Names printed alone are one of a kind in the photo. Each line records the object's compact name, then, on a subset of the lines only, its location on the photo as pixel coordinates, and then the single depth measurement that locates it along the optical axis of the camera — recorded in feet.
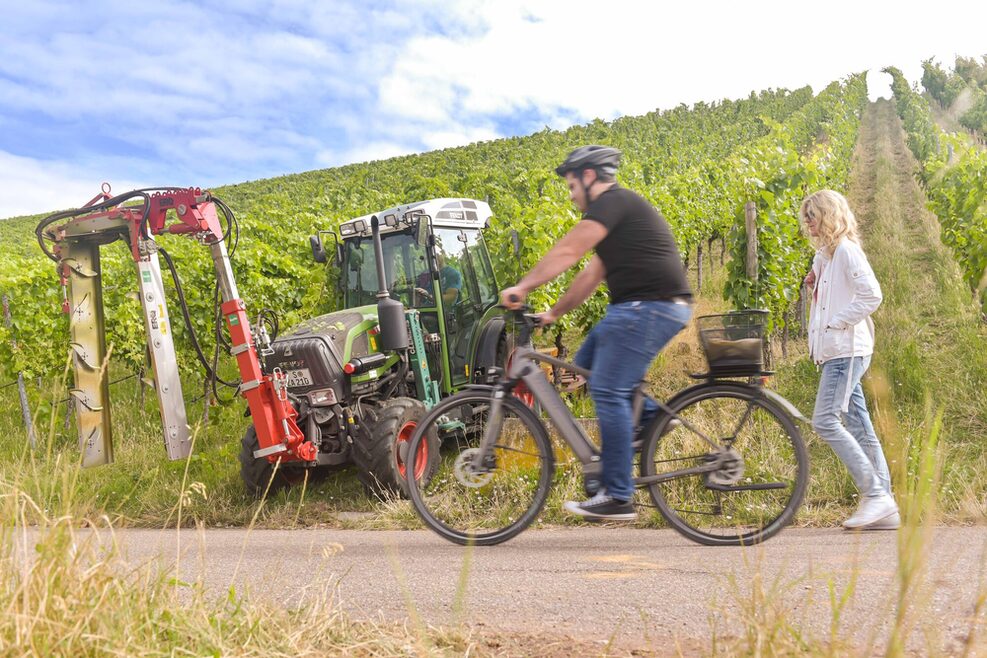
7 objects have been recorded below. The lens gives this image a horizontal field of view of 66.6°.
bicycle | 11.52
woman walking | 12.12
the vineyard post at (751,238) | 26.80
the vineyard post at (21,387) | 23.67
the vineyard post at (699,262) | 47.80
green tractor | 17.44
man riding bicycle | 10.68
